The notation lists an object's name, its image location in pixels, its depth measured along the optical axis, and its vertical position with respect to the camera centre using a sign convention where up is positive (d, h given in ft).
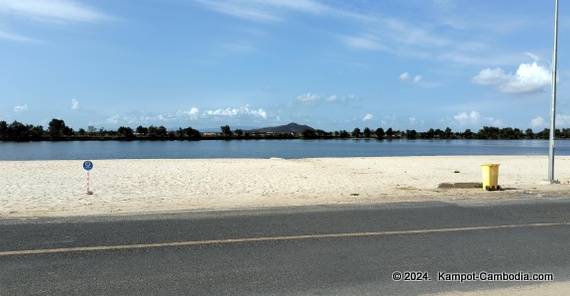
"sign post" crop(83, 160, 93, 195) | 49.57 -3.34
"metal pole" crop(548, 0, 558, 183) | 57.00 +3.84
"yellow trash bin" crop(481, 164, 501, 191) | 50.55 -4.51
